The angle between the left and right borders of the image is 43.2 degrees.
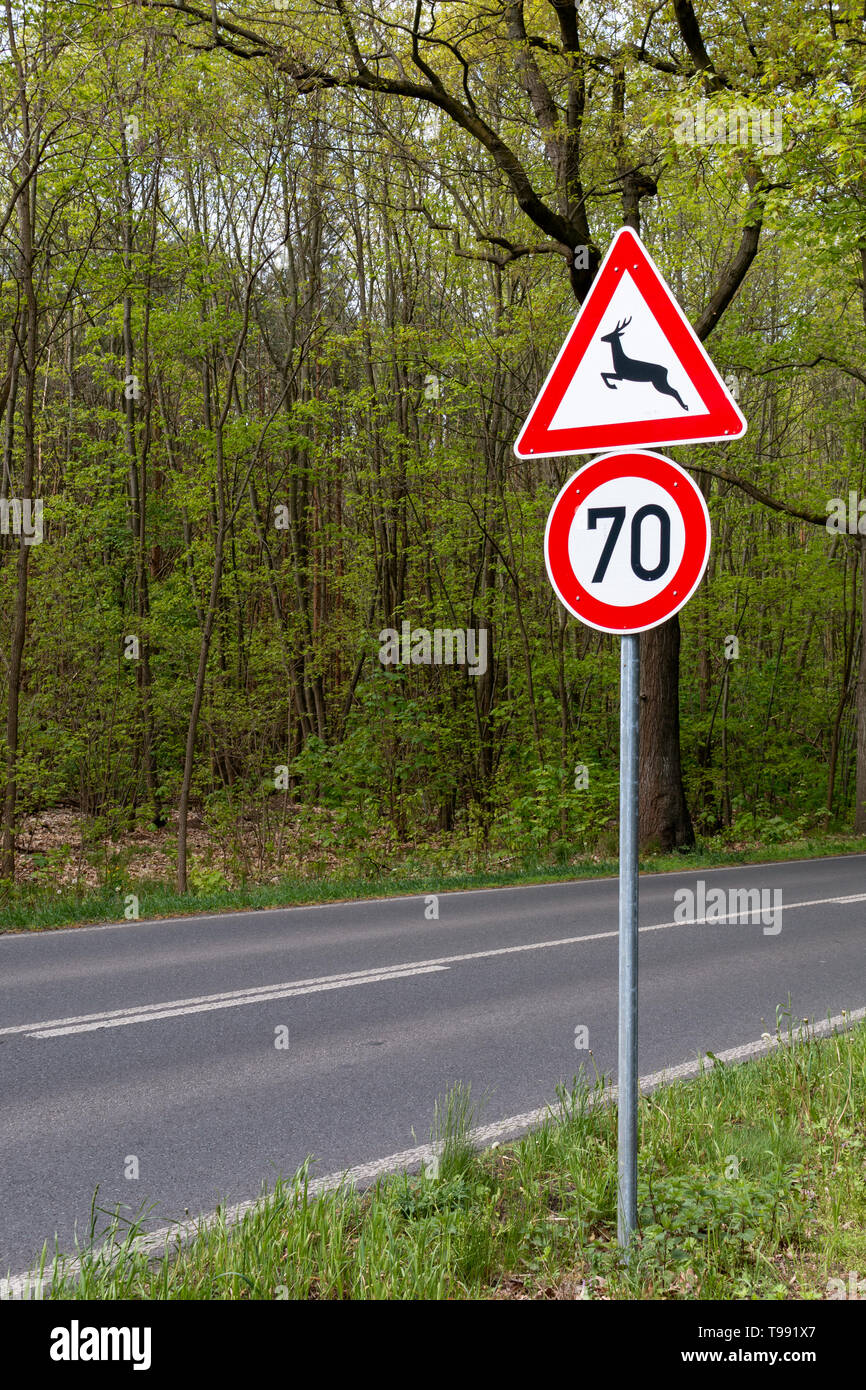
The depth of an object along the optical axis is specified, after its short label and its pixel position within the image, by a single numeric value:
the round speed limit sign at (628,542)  3.43
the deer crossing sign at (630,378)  3.54
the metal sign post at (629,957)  3.44
